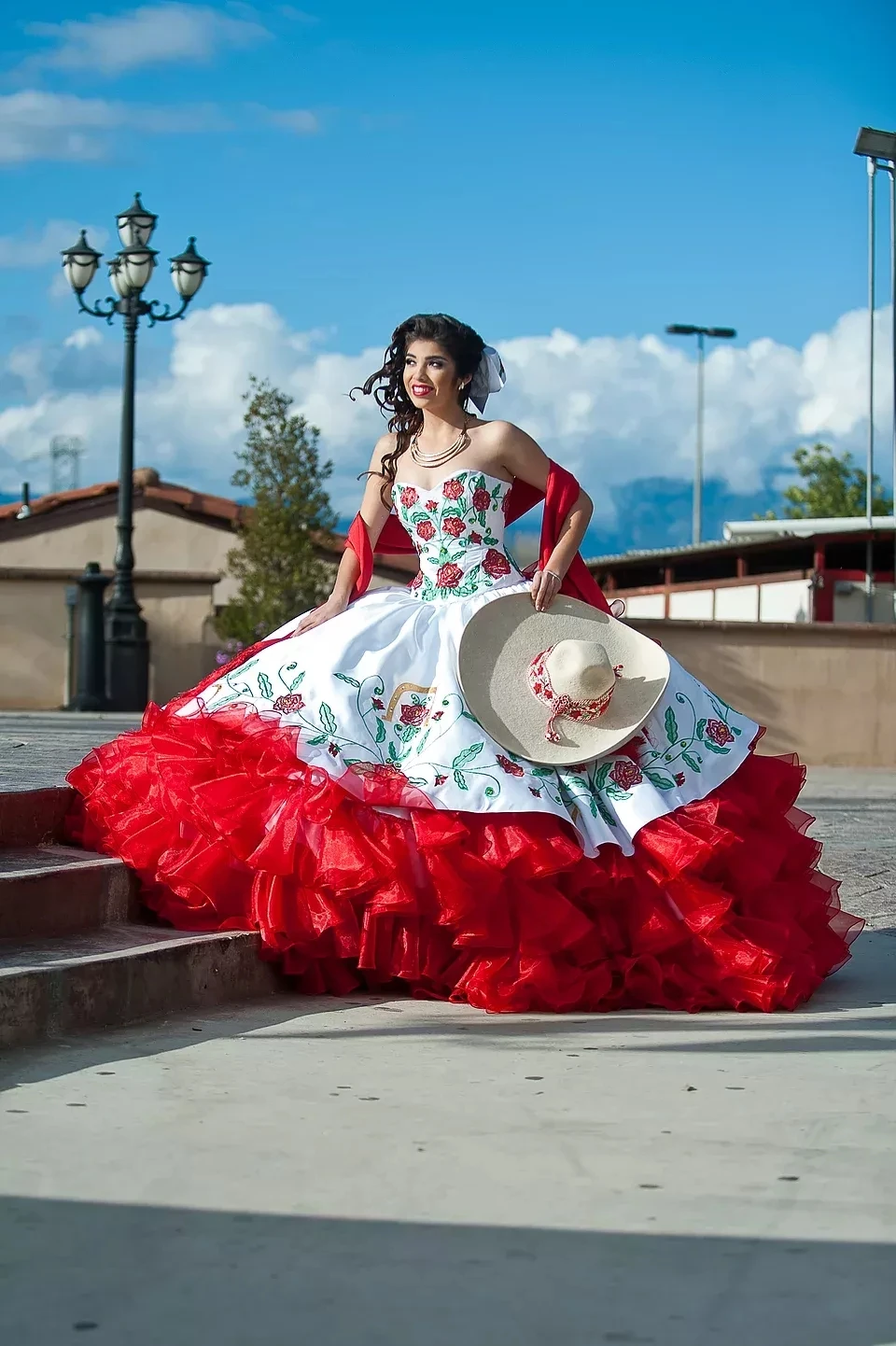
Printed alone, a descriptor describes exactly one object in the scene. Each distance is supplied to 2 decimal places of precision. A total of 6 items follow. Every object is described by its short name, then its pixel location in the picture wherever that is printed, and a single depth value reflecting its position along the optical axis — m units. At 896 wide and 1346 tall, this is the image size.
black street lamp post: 15.89
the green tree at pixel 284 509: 23.59
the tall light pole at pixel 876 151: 20.27
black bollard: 16.72
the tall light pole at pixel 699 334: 49.59
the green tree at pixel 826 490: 67.38
